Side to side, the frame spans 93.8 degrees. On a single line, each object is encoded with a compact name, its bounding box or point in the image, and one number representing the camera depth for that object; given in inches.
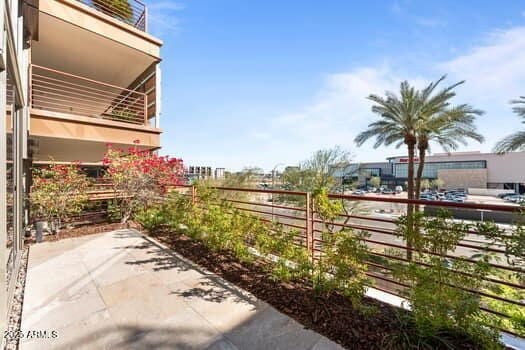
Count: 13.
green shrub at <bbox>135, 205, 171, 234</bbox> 230.4
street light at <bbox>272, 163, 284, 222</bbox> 604.5
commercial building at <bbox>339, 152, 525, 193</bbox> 1459.2
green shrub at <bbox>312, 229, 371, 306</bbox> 94.5
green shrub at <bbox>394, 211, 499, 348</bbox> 71.9
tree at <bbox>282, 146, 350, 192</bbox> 568.7
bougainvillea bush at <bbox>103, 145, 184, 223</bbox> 253.3
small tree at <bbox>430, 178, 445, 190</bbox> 1463.5
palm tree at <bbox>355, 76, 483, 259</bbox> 405.7
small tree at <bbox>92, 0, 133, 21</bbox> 290.4
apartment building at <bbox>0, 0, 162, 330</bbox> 141.4
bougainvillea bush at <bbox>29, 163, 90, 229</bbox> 216.5
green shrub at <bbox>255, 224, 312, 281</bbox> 113.6
